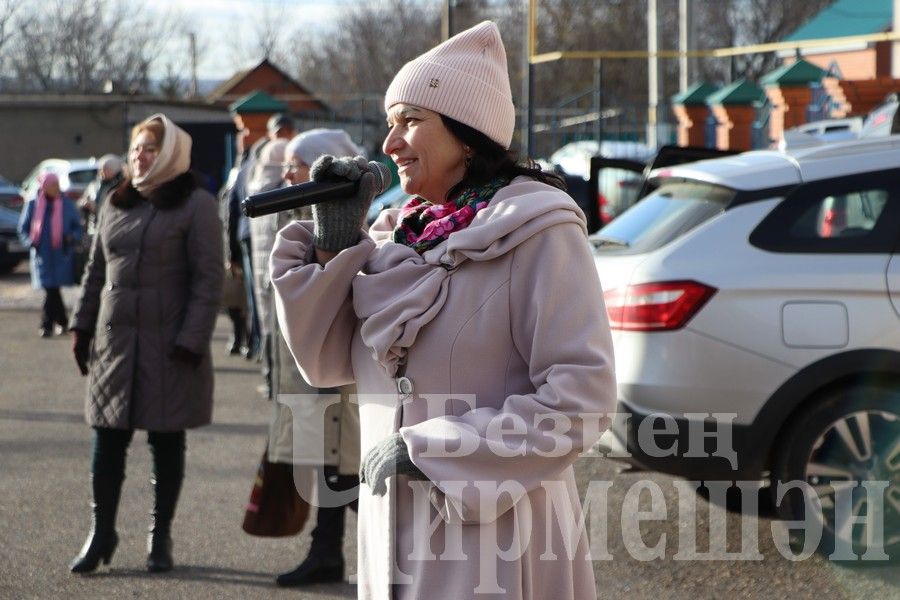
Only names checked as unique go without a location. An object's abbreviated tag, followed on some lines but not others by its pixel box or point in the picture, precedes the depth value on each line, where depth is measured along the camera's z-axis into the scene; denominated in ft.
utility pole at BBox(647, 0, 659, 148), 82.74
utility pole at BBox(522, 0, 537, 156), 41.88
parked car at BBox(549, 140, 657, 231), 26.78
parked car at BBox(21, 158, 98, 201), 90.79
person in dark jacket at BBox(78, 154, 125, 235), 50.60
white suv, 18.16
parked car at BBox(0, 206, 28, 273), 76.59
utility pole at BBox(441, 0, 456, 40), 54.60
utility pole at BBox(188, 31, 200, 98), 175.01
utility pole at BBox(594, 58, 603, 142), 52.16
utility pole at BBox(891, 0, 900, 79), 71.92
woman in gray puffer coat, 18.53
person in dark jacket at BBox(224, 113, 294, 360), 33.99
